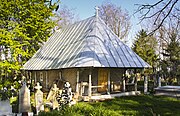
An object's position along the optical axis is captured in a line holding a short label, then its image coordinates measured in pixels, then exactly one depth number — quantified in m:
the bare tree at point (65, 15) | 36.77
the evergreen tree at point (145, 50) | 31.86
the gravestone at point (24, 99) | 8.72
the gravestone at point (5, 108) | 10.37
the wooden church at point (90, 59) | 14.43
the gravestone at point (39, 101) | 11.45
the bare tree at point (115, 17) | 35.28
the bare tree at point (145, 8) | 5.11
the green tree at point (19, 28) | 19.52
